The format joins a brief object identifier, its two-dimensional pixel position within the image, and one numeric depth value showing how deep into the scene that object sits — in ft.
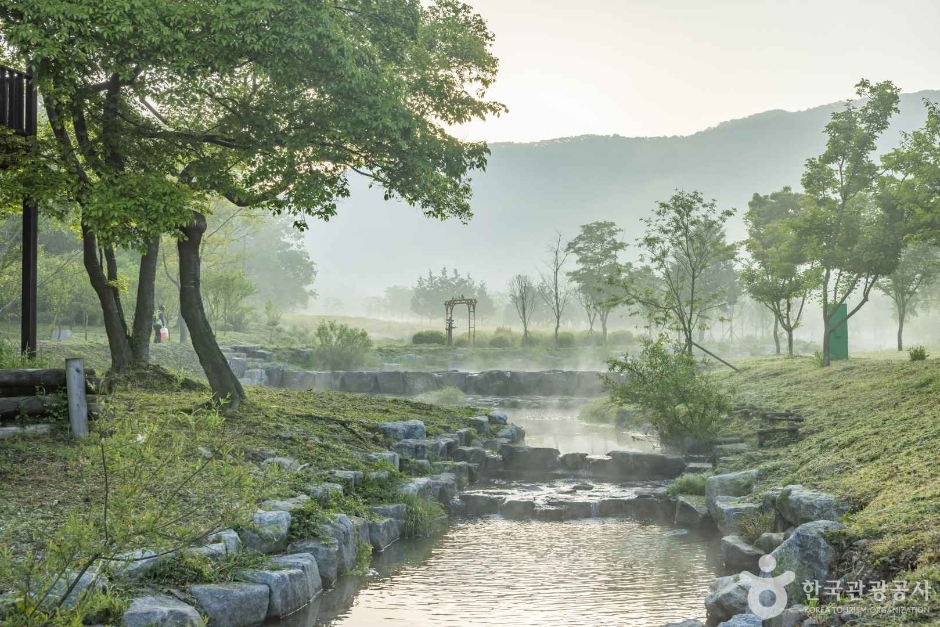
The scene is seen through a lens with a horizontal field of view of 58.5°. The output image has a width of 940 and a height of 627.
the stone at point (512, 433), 56.34
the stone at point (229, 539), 22.53
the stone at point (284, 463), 31.12
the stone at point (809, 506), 25.79
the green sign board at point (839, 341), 83.05
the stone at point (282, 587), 22.39
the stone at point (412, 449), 42.60
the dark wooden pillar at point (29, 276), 39.11
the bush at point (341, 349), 105.70
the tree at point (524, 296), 141.79
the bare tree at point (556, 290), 144.82
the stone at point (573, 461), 48.88
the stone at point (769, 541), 26.58
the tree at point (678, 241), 71.10
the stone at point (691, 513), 35.42
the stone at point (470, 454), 47.19
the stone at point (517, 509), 38.40
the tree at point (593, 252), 177.17
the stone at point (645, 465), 46.73
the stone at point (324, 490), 30.03
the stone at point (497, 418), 59.45
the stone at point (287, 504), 26.86
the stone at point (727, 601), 22.31
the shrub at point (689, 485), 38.88
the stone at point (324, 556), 26.23
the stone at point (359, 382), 98.27
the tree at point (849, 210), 71.61
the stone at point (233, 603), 20.33
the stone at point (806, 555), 22.02
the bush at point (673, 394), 49.11
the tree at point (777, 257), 87.81
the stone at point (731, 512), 30.66
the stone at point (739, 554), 27.30
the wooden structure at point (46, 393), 29.55
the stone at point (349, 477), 33.14
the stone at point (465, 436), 50.24
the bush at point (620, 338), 151.33
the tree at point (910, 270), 109.91
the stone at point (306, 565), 24.21
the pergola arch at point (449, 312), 131.68
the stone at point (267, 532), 24.18
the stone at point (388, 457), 38.04
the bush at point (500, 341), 137.59
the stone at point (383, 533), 31.40
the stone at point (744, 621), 19.57
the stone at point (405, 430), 44.47
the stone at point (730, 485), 34.45
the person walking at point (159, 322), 107.56
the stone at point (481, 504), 39.32
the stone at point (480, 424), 55.11
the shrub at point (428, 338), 136.36
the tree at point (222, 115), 33.53
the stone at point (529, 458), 50.06
